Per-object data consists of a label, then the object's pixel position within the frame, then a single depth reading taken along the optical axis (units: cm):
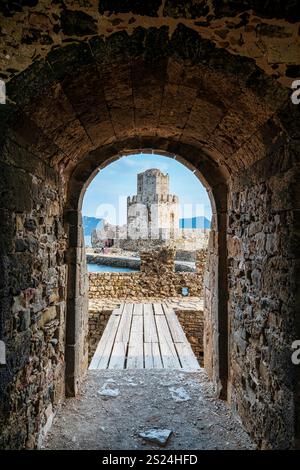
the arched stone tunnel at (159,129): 197
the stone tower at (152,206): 3703
